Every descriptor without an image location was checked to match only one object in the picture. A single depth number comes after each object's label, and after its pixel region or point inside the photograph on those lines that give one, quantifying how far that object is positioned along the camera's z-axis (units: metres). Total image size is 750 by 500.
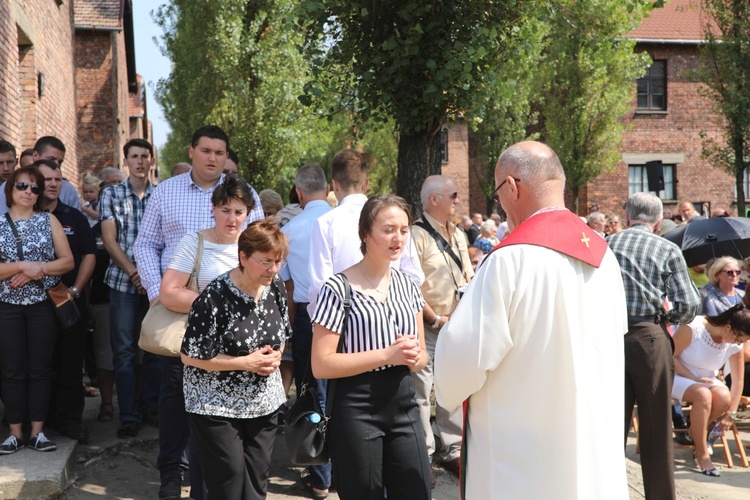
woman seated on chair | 7.57
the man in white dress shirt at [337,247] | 5.31
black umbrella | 9.70
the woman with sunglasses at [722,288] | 8.61
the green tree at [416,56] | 7.41
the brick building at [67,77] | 10.18
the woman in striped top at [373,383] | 3.80
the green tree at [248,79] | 18.94
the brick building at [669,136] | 31.84
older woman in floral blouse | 4.11
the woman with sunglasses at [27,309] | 5.54
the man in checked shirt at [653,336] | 5.71
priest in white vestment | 2.88
